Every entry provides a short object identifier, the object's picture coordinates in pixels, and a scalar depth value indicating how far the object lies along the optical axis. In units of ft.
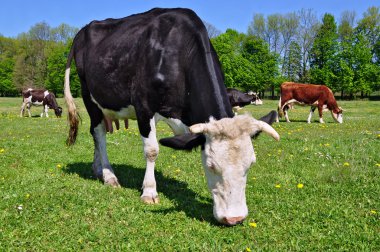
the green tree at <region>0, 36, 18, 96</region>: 246.27
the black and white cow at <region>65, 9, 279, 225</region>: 14.43
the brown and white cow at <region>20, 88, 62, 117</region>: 95.66
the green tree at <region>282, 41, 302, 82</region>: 230.48
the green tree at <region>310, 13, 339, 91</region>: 212.43
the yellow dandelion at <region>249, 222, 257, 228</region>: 15.38
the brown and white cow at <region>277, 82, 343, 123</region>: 73.00
